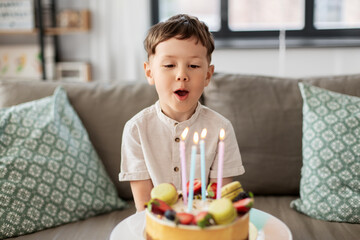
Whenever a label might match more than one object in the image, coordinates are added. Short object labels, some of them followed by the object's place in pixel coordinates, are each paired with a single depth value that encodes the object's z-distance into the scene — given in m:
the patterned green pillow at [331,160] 1.52
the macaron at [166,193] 0.98
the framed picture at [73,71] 3.69
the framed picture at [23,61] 3.76
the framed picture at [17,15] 3.59
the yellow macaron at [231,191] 1.00
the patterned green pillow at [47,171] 1.43
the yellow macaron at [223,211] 0.89
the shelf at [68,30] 3.55
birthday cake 0.89
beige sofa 1.73
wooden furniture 3.53
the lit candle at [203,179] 0.95
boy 1.25
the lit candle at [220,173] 0.93
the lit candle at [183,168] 0.93
